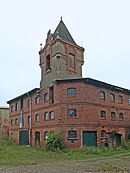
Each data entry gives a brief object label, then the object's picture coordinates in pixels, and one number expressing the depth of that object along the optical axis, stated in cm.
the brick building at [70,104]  3183
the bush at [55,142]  2986
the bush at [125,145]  3209
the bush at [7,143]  4152
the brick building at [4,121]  5300
